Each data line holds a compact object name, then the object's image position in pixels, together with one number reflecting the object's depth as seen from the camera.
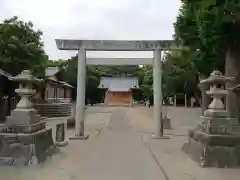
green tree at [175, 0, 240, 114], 4.85
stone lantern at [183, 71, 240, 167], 4.55
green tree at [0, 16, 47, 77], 9.95
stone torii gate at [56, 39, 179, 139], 8.12
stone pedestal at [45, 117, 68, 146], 6.66
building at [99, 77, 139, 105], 35.91
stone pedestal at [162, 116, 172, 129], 10.75
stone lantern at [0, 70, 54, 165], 4.63
